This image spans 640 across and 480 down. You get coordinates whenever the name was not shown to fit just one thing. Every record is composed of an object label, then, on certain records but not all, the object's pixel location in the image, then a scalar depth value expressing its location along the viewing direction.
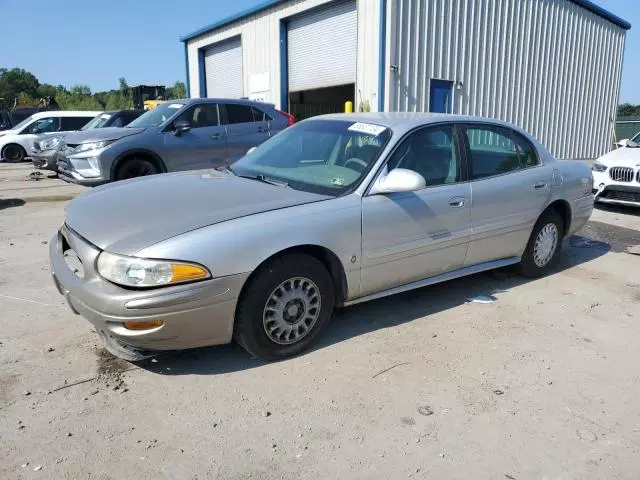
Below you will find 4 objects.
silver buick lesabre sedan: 2.94
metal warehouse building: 12.47
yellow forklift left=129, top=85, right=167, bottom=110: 24.23
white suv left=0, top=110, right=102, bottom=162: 17.06
